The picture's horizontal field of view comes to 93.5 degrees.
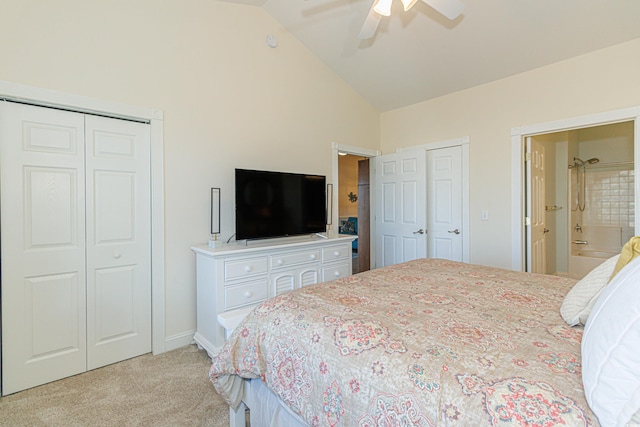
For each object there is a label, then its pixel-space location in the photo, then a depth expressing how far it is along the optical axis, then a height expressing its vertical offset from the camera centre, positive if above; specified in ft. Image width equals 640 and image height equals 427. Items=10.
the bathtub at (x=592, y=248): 14.94 -1.92
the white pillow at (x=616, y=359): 2.03 -1.07
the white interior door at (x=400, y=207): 12.63 +0.23
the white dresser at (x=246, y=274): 7.91 -1.77
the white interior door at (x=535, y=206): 10.73 +0.23
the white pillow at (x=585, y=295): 3.53 -1.04
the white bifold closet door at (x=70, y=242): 6.58 -0.67
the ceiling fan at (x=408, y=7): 6.30 +4.43
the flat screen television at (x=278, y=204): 8.91 +0.31
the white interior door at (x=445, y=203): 12.19 +0.40
